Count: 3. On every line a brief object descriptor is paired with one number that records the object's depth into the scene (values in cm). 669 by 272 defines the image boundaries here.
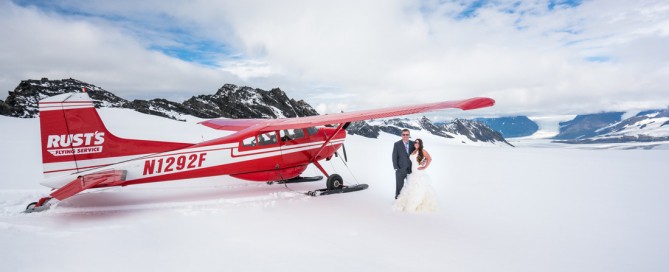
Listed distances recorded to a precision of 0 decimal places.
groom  684
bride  618
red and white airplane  586
